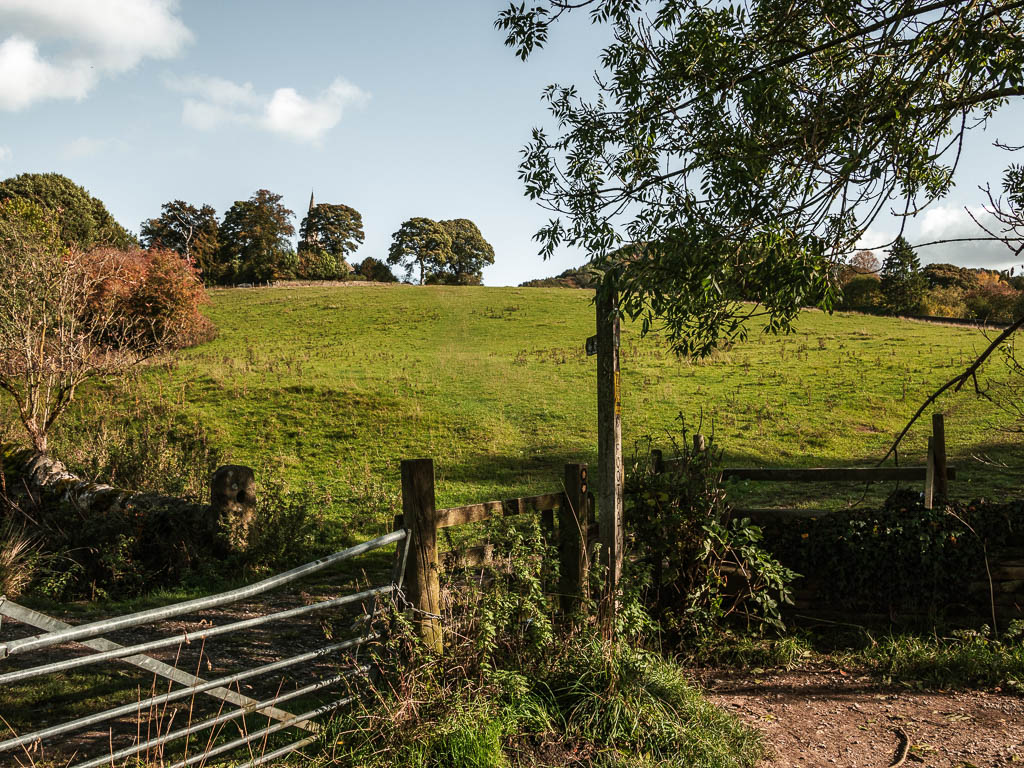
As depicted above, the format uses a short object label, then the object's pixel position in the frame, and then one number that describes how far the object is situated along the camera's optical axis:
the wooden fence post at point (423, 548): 4.32
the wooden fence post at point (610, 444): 5.19
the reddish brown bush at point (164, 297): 29.25
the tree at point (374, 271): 74.57
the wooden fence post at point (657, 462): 6.62
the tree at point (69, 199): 49.69
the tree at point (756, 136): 5.34
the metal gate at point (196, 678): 2.78
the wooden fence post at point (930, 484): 6.78
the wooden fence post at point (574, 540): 5.38
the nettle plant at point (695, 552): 6.07
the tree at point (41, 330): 12.89
